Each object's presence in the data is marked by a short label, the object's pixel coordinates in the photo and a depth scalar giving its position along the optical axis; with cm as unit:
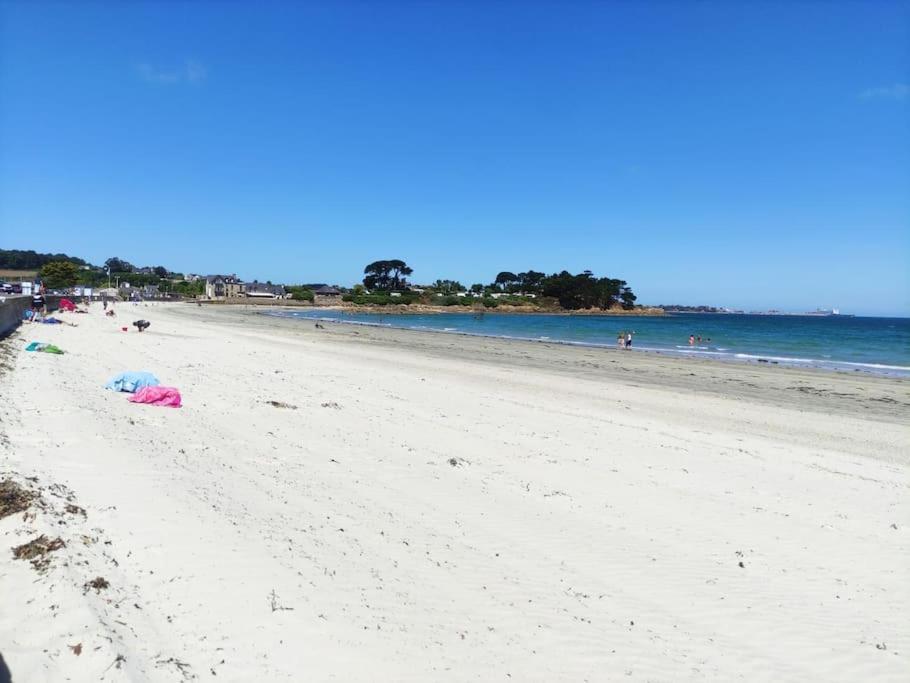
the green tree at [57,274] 9694
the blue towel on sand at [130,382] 1038
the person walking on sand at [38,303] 2916
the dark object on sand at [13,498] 441
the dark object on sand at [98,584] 367
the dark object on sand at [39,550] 381
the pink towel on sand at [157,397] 962
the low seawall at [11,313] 1897
